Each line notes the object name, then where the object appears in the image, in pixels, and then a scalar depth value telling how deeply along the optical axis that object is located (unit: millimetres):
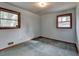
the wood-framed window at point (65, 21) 2187
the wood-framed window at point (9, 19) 1565
